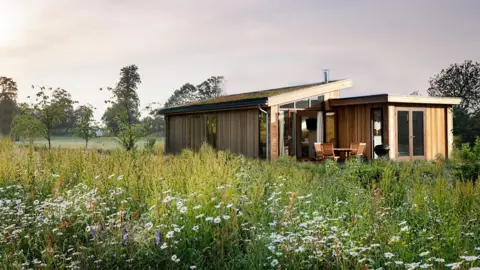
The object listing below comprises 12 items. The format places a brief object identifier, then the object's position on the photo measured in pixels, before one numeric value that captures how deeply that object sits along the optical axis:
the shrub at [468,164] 9.23
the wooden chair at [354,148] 15.79
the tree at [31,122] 23.92
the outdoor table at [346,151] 15.83
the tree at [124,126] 21.62
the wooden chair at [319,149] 15.64
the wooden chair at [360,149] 15.79
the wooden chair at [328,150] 15.53
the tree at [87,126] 25.70
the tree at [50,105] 23.50
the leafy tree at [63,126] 45.49
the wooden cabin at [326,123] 15.70
